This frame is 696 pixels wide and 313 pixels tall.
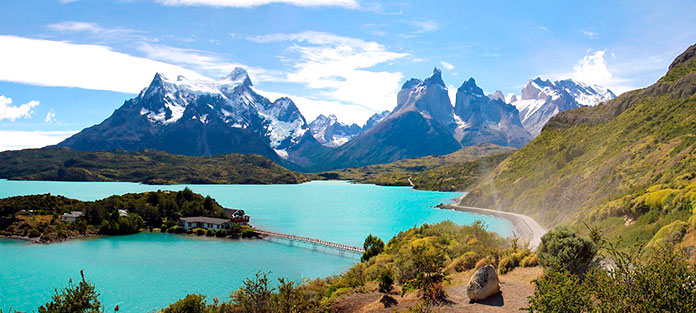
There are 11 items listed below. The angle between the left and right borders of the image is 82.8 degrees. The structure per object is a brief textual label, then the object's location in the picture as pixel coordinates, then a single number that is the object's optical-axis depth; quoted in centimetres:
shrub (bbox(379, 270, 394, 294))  2558
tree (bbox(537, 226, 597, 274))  2156
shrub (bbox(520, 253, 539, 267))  2705
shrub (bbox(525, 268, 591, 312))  1330
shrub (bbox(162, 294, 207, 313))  2583
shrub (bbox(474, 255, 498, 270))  2843
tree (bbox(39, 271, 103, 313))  1958
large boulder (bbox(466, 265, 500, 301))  2092
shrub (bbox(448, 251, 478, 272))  3051
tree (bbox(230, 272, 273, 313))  2025
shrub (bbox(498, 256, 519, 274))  2723
